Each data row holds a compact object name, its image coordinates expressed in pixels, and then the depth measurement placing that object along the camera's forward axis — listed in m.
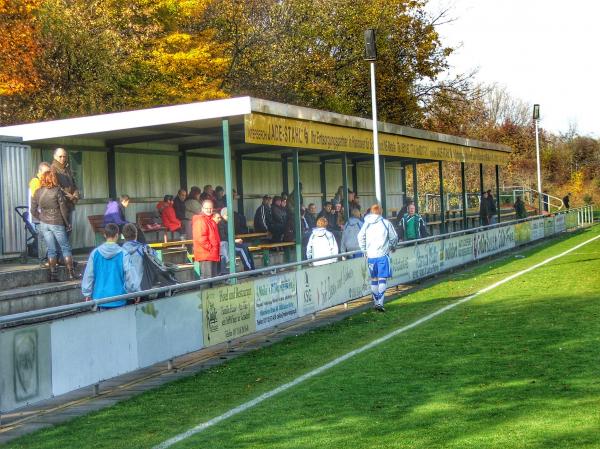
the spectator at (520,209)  42.41
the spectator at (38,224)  15.31
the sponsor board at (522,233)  34.63
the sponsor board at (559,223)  44.41
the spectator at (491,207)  37.12
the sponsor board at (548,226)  41.38
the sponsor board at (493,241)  28.23
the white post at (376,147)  23.29
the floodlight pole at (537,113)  47.71
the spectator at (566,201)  59.75
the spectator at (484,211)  36.75
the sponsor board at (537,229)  38.22
